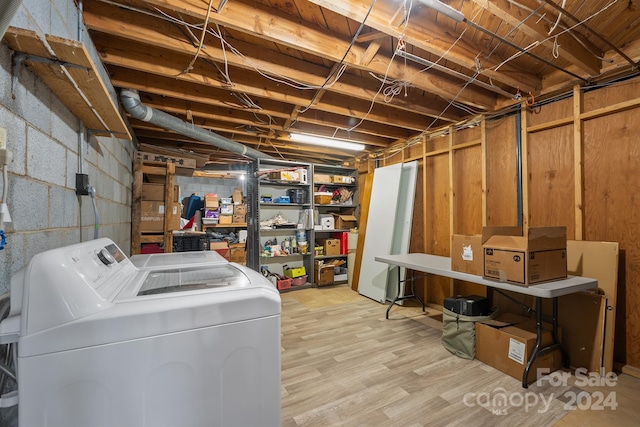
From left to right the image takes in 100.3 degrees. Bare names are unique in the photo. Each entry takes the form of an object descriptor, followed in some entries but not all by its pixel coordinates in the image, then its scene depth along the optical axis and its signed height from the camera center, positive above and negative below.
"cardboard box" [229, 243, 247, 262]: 4.20 -0.56
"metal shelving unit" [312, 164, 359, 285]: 4.76 +0.49
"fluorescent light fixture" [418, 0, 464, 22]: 1.46 +1.17
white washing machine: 0.67 -0.37
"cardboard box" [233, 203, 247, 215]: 4.54 +0.13
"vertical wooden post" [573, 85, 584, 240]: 2.22 +0.44
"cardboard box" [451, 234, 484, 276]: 2.07 -0.30
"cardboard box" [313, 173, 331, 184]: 4.75 +0.69
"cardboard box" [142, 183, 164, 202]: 3.07 +0.28
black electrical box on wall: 1.41 +0.17
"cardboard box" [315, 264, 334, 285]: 4.43 -0.96
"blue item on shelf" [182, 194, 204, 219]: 4.59 +0.18
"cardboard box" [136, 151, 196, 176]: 3.27 +0.71
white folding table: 1.70 -0.47
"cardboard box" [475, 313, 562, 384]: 1.93 -0.98
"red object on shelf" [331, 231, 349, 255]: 4.81 -0.47
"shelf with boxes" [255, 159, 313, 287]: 4.41 +0.01
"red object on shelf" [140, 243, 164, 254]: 3.08 -0.38
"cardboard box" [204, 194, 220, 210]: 4.40 +0.24
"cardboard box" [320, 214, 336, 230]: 4.77 -0.09
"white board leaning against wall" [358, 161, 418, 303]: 3.65 -0.11
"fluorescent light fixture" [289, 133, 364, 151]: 3.57 +1.06
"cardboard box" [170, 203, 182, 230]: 3.14 -0.01
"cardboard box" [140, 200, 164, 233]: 3.01 -0.01
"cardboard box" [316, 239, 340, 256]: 4.67 -0.52
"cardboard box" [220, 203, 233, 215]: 4.46 +0.13
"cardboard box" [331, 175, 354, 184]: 4.85 +0.69
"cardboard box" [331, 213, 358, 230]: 4.85 -0.08
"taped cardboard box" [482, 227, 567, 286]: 1.75 -0.27
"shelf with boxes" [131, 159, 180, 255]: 2.97 +0.06
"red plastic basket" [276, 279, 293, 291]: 4.17 -1.05
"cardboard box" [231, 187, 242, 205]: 4.73 +0.36
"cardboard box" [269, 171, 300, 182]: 4.39 +0.68
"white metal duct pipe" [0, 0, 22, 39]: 0.62 +0.48
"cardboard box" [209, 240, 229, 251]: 4.03 -0.44
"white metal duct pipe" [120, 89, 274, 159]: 2.36 +0.96
